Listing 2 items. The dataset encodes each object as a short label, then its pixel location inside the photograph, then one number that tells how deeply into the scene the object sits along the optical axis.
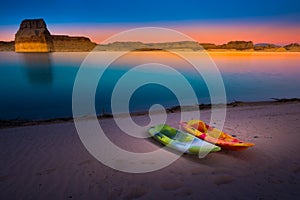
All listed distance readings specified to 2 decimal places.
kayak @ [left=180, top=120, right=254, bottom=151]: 5.72
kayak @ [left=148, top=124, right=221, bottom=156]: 5.61
